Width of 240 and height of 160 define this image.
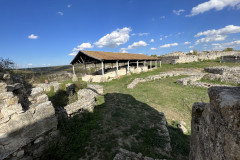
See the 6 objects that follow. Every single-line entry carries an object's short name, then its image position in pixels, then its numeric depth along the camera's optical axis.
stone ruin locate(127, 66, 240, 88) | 10.75
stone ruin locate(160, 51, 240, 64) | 28.17
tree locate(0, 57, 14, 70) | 5.61
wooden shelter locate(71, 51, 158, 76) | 13.88
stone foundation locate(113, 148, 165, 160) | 2.70
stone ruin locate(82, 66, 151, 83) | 14.59
